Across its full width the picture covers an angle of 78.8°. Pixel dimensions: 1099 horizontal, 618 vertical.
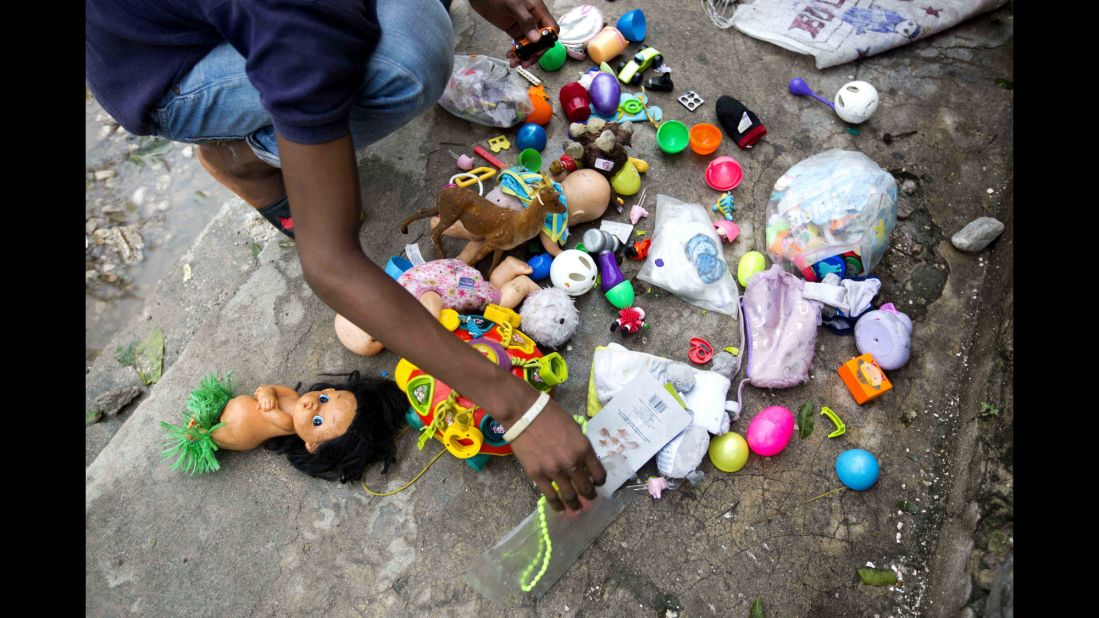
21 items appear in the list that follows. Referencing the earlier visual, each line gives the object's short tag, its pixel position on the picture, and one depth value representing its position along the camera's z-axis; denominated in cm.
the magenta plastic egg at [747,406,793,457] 214
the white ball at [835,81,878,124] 276
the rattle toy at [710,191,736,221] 265
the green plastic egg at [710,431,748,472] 214
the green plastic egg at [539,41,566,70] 299
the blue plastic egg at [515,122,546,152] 276
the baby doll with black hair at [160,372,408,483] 212
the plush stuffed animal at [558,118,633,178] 256
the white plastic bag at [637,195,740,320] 242
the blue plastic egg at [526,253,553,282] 247
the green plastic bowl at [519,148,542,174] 271
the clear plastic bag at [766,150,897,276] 247
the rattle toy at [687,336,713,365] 235
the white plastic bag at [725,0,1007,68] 302
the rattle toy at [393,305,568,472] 199
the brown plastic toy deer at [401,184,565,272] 232
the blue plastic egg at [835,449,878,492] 210
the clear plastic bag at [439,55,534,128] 279
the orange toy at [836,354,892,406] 223
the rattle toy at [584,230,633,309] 242
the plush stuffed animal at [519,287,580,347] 225
